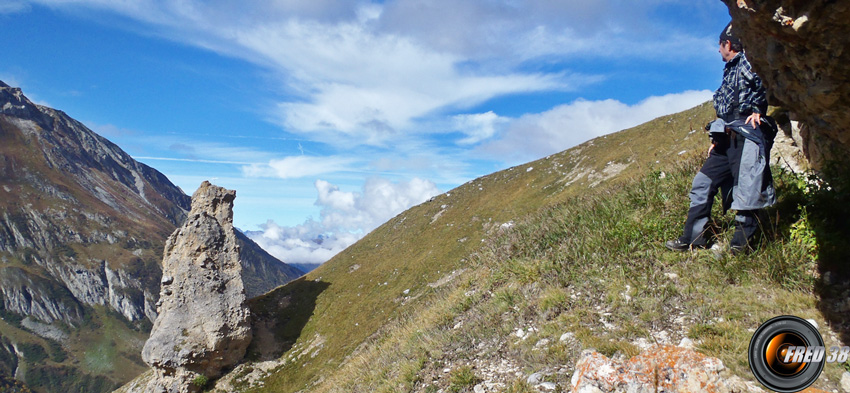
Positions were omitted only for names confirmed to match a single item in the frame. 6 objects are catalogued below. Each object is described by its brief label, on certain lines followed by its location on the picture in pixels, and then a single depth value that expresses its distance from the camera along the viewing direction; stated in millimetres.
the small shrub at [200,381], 34250
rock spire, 34500
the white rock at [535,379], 6142
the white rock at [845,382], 4520
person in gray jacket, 6980
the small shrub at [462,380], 6766
